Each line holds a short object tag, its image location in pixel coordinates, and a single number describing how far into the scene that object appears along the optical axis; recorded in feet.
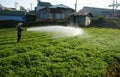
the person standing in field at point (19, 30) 22.58
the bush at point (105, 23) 52.96
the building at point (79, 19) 50.59
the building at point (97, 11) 97.60
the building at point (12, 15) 67.21
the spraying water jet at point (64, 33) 28.29
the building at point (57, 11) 70.29
